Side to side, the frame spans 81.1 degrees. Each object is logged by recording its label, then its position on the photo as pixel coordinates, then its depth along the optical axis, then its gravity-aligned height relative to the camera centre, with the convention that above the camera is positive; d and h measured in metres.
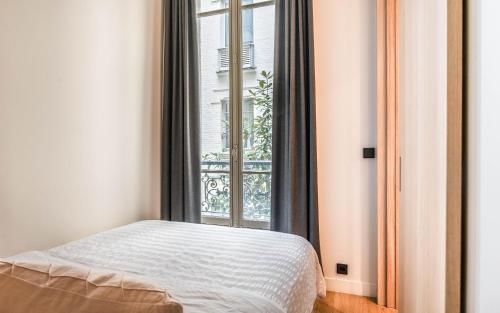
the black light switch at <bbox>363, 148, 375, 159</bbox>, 2.56 -0.10
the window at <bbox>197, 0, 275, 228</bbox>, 2.91 +0.36
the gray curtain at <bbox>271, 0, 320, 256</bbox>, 2.61 +0.15
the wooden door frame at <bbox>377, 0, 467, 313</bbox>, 2.32 -0.07
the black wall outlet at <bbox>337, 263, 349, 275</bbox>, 2.64 -1.14
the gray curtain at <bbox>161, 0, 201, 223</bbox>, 3.04 +0.26
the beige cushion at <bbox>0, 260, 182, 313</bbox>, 0.70 -0.37
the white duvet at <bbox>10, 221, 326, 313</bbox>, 1.26 -0.67
